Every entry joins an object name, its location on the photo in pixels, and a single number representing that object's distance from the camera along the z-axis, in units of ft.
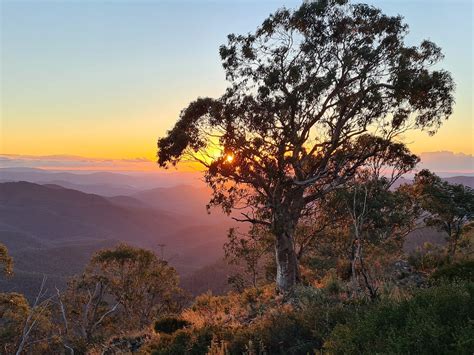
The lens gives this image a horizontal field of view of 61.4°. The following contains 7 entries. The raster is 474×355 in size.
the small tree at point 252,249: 74.61
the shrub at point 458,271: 29.63
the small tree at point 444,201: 75.97
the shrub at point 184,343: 25.82
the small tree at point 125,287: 113.91
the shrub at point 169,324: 41.65
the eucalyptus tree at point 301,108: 53.42
